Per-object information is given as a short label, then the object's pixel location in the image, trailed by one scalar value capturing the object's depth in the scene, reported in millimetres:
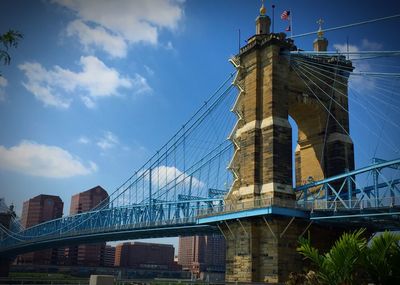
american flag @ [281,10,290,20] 52406
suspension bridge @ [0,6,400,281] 40344
